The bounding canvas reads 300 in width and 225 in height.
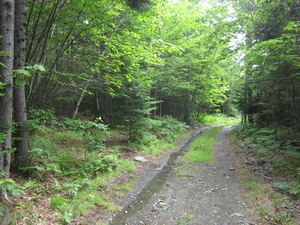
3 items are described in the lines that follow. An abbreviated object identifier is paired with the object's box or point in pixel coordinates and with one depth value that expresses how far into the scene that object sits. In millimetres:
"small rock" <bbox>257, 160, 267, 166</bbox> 8058
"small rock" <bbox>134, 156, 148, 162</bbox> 9056
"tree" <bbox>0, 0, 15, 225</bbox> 3625
